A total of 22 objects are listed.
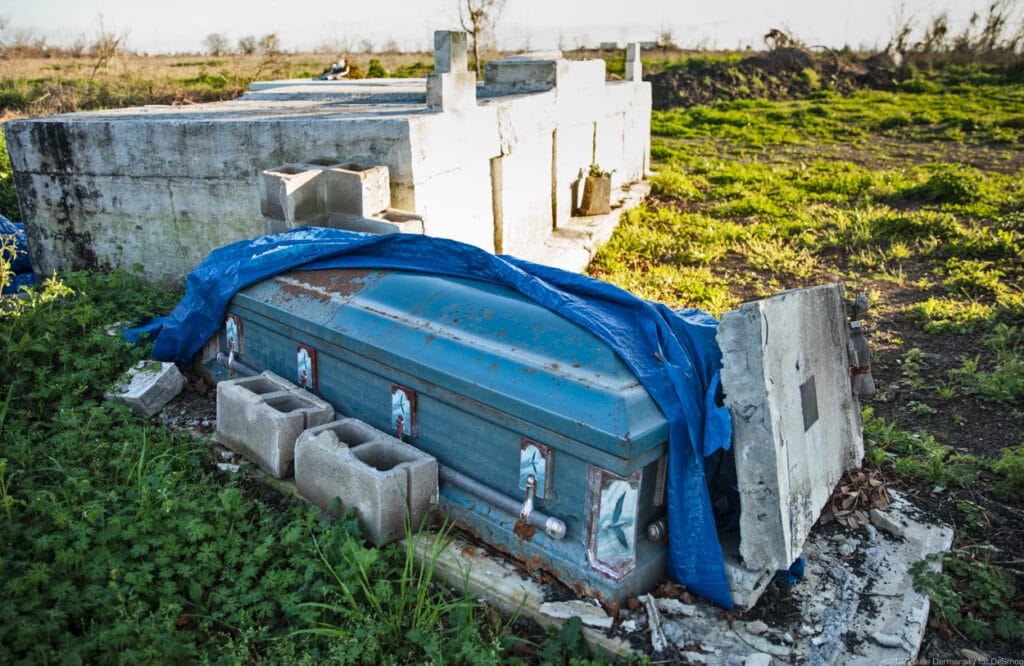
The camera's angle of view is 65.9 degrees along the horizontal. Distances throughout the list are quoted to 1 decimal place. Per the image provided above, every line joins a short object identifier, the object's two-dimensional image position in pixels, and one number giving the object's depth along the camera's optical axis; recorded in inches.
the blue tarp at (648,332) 117.4
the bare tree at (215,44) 1519.4
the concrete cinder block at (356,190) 214.2
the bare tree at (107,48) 792.9
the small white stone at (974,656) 116.0
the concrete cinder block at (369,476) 129.0
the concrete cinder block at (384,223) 209.2
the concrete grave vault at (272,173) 222.4
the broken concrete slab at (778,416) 113.5
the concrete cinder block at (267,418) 147.9
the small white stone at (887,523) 140.6
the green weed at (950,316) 262.4
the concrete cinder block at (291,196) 209.0
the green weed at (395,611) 109.9
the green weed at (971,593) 120.1
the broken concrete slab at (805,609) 111.7
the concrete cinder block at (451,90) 250.7
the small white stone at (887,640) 113.3
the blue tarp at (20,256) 292.2
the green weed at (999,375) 207.6
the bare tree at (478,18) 835.4
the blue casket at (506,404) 115.8
